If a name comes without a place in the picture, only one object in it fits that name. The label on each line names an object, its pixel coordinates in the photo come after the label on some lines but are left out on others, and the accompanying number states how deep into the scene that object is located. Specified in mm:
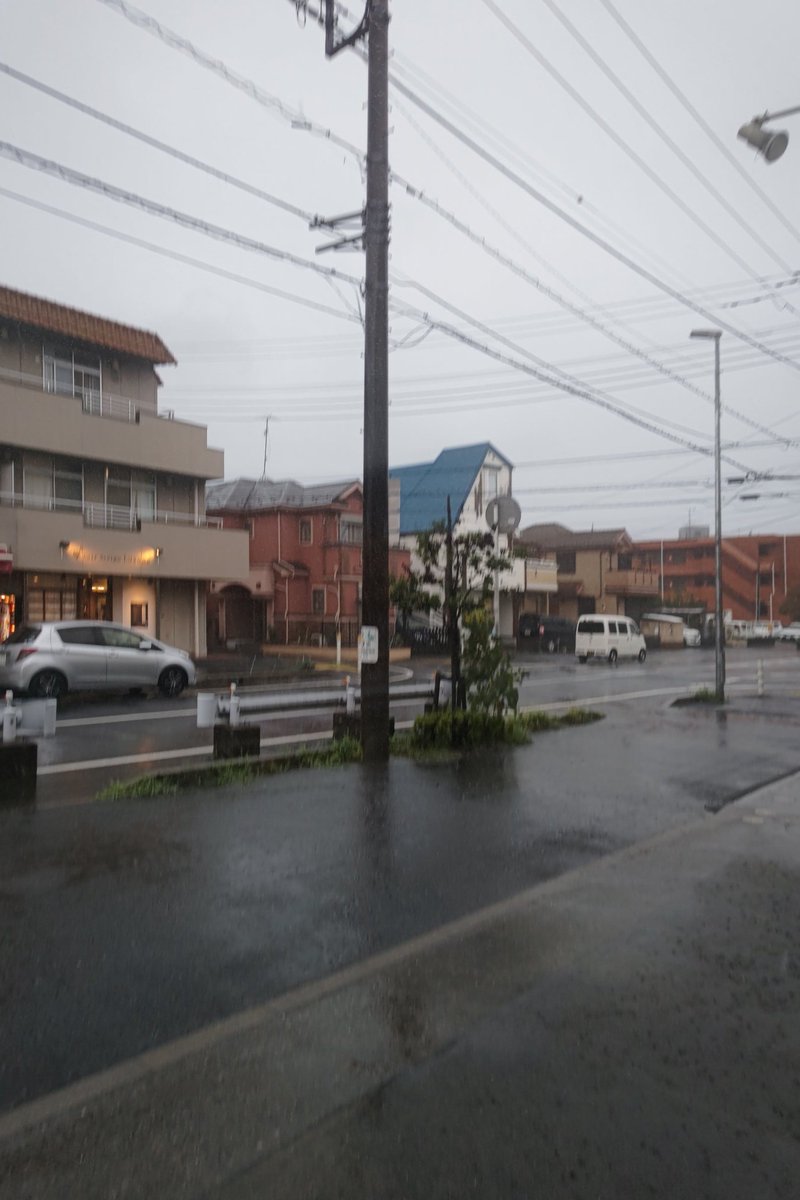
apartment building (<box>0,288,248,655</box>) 23719
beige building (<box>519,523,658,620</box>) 55594
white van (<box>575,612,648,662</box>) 37281
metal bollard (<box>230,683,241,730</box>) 12078
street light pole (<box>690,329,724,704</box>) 19812
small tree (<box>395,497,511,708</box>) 12305
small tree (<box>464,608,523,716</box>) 12375
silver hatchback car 16328
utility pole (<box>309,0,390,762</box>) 10359
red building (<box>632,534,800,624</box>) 75062
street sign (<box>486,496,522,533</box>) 12828
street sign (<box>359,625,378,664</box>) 10398
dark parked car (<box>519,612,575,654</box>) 46062
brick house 37000
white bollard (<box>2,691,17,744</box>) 10273
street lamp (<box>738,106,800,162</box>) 9484
